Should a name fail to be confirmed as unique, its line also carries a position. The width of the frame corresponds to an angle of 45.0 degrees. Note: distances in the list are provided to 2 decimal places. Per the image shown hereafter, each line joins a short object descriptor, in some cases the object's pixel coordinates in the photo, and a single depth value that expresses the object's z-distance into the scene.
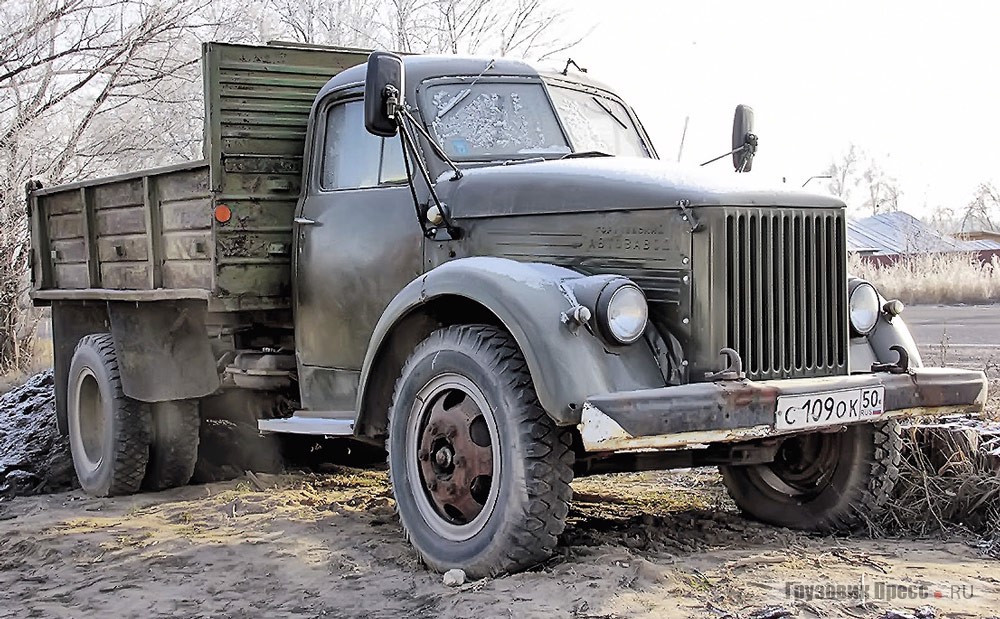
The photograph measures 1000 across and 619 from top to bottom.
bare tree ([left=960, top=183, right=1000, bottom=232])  43.46
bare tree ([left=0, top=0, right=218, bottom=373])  13.60
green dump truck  4.37
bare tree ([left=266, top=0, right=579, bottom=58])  19.39
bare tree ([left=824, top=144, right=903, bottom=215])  62.25
